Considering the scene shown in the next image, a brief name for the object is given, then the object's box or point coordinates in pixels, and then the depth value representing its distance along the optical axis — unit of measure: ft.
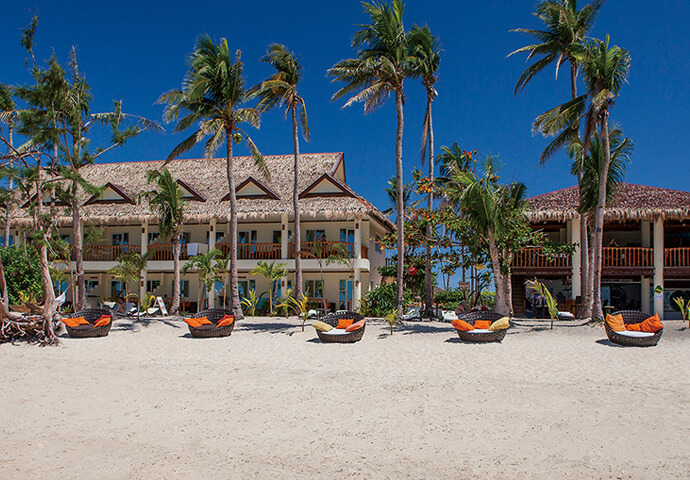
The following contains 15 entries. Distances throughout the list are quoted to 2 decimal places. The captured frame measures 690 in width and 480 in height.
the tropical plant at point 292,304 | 60.91
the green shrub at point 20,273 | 73.09
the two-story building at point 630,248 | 64.49
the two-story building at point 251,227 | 70.79
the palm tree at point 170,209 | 60.95
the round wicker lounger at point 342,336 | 42.24
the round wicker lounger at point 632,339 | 38.27
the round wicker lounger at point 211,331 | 46.14
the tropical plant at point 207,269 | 63.05
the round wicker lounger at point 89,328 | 45.96
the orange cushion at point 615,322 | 40.22
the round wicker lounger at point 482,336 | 41.04
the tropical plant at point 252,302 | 61.72
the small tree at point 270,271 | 63.36
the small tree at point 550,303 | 48.39
